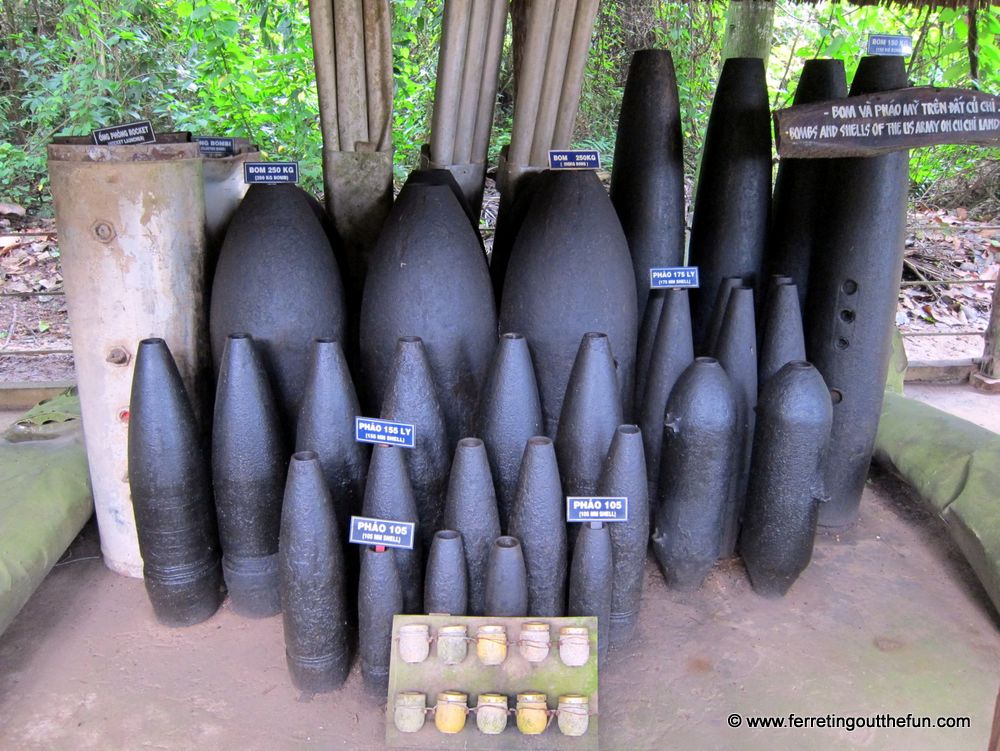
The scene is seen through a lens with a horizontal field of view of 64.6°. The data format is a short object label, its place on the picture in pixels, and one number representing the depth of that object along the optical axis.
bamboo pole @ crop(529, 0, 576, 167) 2.17
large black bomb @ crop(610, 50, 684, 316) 2.19
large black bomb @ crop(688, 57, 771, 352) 2.21
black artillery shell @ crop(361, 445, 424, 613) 1.50
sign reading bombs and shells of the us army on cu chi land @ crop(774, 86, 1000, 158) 1.74
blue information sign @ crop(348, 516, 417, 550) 1.47
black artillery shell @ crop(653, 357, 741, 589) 1.76
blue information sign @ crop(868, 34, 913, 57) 2.02
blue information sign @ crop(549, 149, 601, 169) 2.00
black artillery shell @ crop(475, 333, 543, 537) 1.66
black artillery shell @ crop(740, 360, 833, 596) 1.80
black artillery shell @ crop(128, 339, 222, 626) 1.64
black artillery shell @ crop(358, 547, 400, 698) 1.50
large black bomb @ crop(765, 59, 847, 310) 2.22
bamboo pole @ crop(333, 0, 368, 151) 2.01
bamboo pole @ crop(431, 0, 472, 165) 2.13
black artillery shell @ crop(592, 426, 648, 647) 1.55
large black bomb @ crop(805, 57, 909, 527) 2.02
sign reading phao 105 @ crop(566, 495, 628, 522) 1.53
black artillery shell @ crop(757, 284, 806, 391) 1.99
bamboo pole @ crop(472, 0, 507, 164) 2.18
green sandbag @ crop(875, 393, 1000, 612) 1.98
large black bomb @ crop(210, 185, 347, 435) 1.79
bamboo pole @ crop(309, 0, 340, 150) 2.01
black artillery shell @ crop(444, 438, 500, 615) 1.51
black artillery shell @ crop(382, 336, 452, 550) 1.62
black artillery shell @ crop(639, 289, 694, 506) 1.94
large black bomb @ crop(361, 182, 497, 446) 1.79
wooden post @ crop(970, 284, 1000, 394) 3.51
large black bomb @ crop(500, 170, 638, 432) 1.83
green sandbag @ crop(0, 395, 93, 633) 1.76
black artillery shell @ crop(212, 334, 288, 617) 1.65
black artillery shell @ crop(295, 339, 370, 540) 1.62
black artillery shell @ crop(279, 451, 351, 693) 1.46
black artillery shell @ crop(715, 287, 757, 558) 1.94
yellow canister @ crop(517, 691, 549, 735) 1.41
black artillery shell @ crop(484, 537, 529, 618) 1.47
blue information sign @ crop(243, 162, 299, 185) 1.97
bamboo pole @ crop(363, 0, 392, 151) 2.03
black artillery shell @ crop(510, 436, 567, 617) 1.51
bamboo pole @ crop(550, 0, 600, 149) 2.18
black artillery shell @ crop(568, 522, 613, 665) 1.54
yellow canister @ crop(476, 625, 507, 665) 1.46
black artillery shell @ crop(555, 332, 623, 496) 1.65
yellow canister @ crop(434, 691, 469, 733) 1.42
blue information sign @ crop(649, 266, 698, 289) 2.02
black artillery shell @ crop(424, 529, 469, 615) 1.48
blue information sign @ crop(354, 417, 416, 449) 1.54
